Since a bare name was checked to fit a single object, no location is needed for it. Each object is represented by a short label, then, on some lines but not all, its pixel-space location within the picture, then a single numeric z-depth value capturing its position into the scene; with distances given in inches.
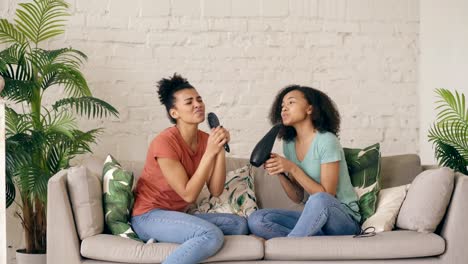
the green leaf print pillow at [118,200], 155.3
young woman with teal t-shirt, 151.1
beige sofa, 145.4
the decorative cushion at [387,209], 156.9
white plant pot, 175.5
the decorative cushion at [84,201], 151.1
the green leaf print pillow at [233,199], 165.5
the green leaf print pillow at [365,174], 163.2
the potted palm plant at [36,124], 172.1
